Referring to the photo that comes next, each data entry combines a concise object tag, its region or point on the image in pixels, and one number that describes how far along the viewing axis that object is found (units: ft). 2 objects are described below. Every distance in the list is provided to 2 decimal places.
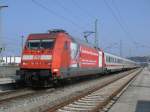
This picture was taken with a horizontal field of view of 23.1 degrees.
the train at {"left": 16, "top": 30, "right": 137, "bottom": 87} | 68.95
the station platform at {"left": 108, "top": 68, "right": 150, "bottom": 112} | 41.88
